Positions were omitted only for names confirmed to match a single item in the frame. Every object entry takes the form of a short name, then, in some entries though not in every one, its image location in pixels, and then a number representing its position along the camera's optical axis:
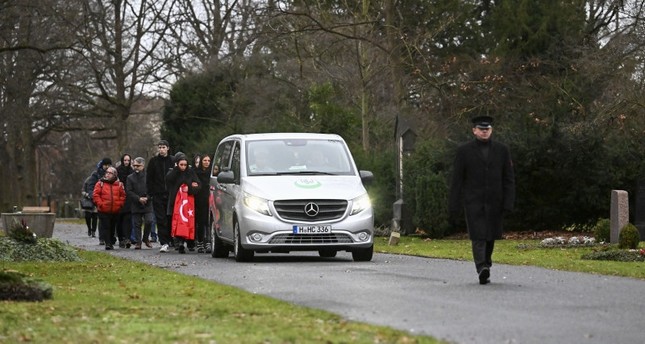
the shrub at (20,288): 13.43
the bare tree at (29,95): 51.06
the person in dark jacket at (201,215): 26.94
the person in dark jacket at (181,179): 26.47
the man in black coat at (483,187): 16.14
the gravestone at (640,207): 31.51
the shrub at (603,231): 29.81
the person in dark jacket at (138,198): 29.05
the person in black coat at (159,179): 28.28
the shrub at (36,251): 21.81
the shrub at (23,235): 22.19
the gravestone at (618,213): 28.84
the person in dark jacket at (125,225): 29.41
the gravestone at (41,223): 29.44
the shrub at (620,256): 22.09
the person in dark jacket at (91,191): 33.70
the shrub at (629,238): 25.47
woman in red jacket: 29.05
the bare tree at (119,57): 56.62
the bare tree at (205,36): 59.34
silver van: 21.72
